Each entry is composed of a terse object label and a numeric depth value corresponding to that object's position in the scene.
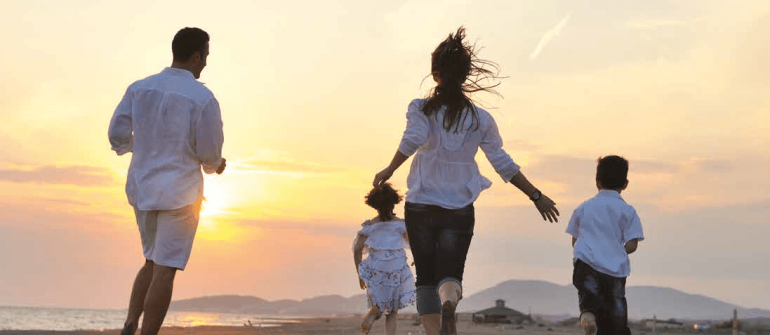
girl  11.79
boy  7.66
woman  6.35
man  6.19
